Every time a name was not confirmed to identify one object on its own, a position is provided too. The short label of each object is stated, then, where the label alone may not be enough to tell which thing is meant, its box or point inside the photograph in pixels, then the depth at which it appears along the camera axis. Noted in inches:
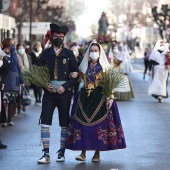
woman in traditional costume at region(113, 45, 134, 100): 1044.5
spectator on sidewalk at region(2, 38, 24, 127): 697.6
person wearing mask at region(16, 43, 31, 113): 858.8
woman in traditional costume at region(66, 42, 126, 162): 481.1
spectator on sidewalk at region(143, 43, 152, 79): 1682.8
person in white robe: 1004.6
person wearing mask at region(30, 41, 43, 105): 962.1
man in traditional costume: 485.4
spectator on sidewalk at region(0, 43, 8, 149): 555.5
